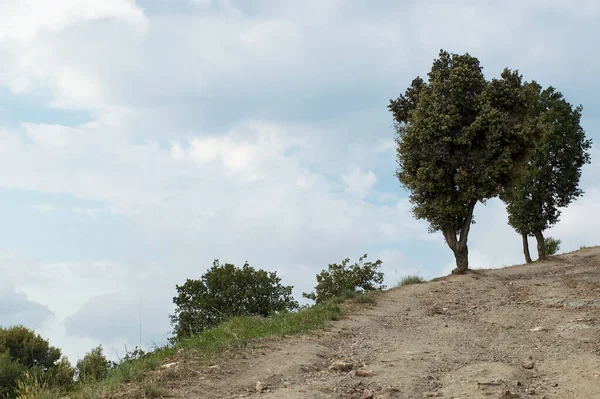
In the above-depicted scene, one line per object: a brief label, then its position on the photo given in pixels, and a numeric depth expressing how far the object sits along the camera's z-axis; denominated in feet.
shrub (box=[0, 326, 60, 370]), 124.09
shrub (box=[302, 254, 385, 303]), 100.27
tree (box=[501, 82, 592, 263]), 123.85
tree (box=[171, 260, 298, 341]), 108.58
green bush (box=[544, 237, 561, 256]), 175.79
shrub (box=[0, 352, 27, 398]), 94.65
